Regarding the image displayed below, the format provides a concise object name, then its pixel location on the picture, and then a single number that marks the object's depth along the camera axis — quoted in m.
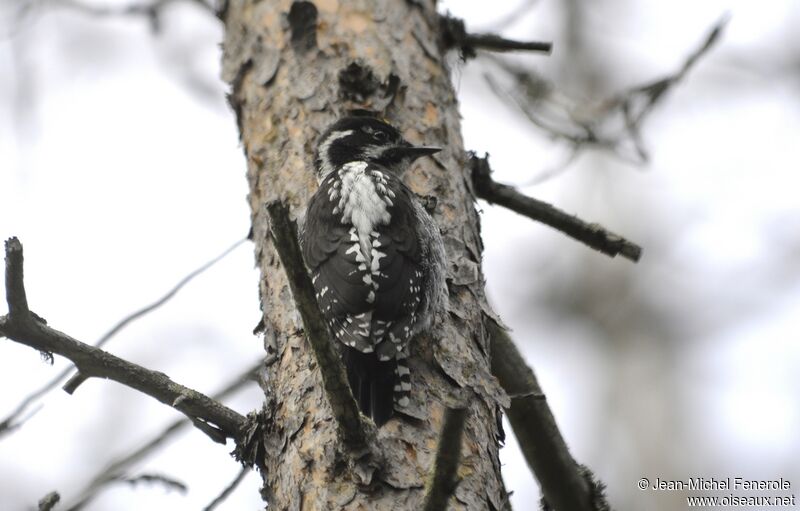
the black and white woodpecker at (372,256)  6.68
